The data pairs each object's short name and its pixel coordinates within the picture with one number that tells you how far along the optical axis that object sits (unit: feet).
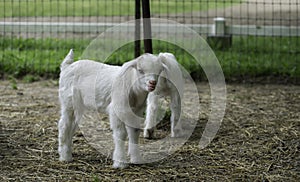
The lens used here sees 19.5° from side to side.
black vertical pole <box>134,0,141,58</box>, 34.92
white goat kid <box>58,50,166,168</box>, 24.01
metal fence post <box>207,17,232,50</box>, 49.65
